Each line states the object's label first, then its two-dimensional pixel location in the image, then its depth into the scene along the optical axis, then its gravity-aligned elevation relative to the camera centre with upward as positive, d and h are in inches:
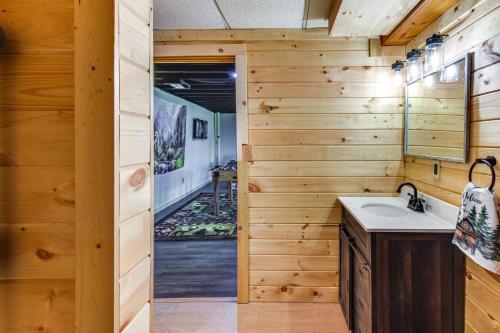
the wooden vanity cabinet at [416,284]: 65.4 -26.9
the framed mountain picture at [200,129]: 314.0 +34.4
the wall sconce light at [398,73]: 92.4 +28.1
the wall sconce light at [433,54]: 71.6 +27.3
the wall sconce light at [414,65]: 83.1 +28.4
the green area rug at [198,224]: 172.6 -41.5
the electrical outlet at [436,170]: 78.4 -2.4
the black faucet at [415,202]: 82.6 -11.7
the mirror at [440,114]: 67.6 +12.4
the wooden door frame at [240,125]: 100.2 +11.8
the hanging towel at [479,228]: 51.9 -12.2
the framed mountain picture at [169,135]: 213.1 +19.0
